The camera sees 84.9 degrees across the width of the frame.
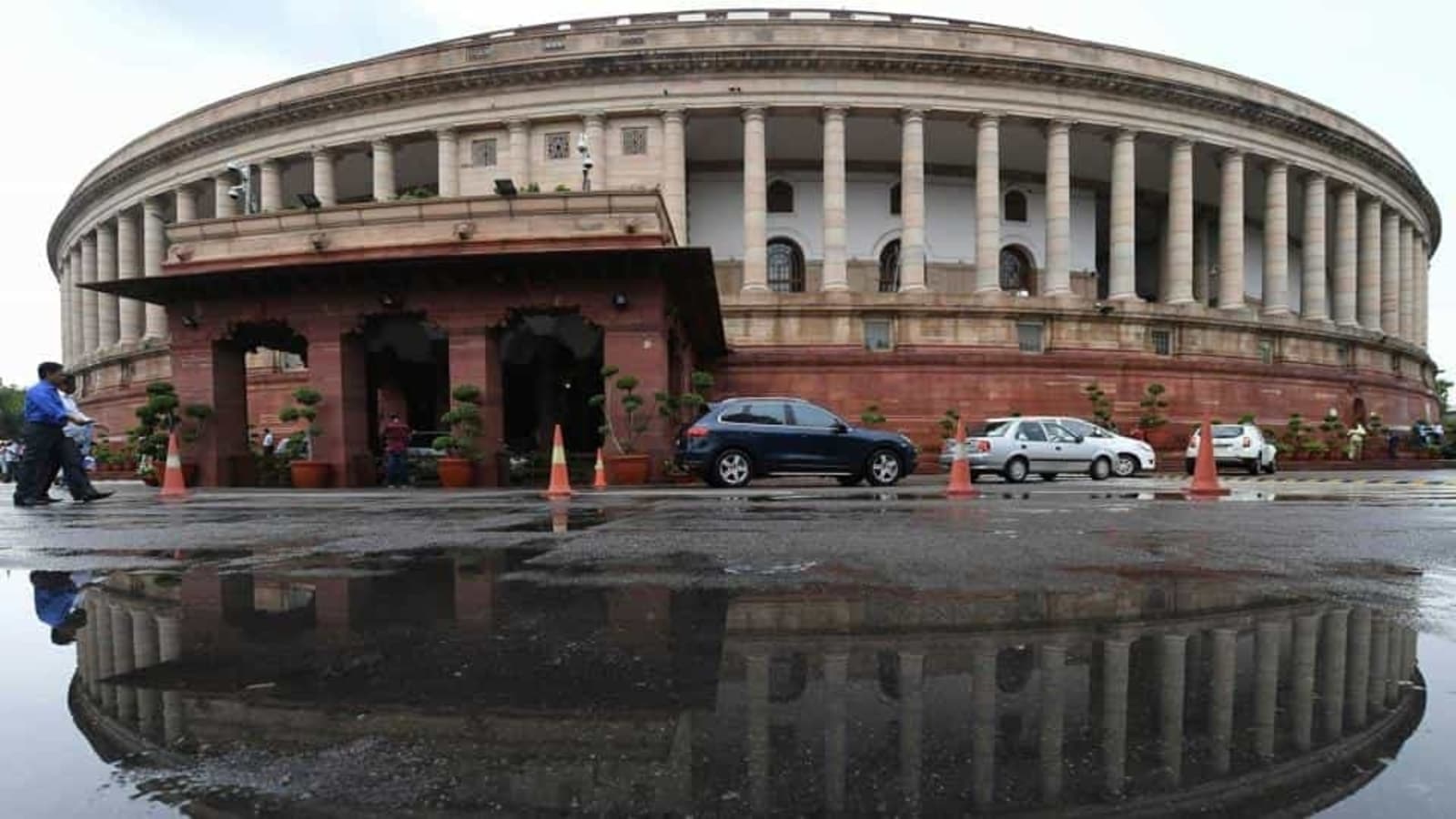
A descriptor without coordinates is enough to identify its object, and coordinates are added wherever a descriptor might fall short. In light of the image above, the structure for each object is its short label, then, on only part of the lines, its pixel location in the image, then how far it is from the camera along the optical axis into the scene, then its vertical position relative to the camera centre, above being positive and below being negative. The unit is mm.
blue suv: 15273 -1013
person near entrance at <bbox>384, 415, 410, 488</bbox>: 18203 -1296
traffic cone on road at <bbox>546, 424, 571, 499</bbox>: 13219 -1451
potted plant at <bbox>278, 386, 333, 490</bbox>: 18203 -1534
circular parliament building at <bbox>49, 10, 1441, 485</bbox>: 34375 +10266
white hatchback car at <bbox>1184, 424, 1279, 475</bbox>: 24453 -1951
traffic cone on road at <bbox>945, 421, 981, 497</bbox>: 12688 -1476
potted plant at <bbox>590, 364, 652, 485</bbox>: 17328 -959
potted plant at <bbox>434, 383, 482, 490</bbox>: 17500 -1093
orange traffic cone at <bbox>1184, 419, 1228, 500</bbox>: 12312 -1383
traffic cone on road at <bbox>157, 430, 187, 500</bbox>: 15242 -1473
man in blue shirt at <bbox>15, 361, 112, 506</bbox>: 11695 -621
